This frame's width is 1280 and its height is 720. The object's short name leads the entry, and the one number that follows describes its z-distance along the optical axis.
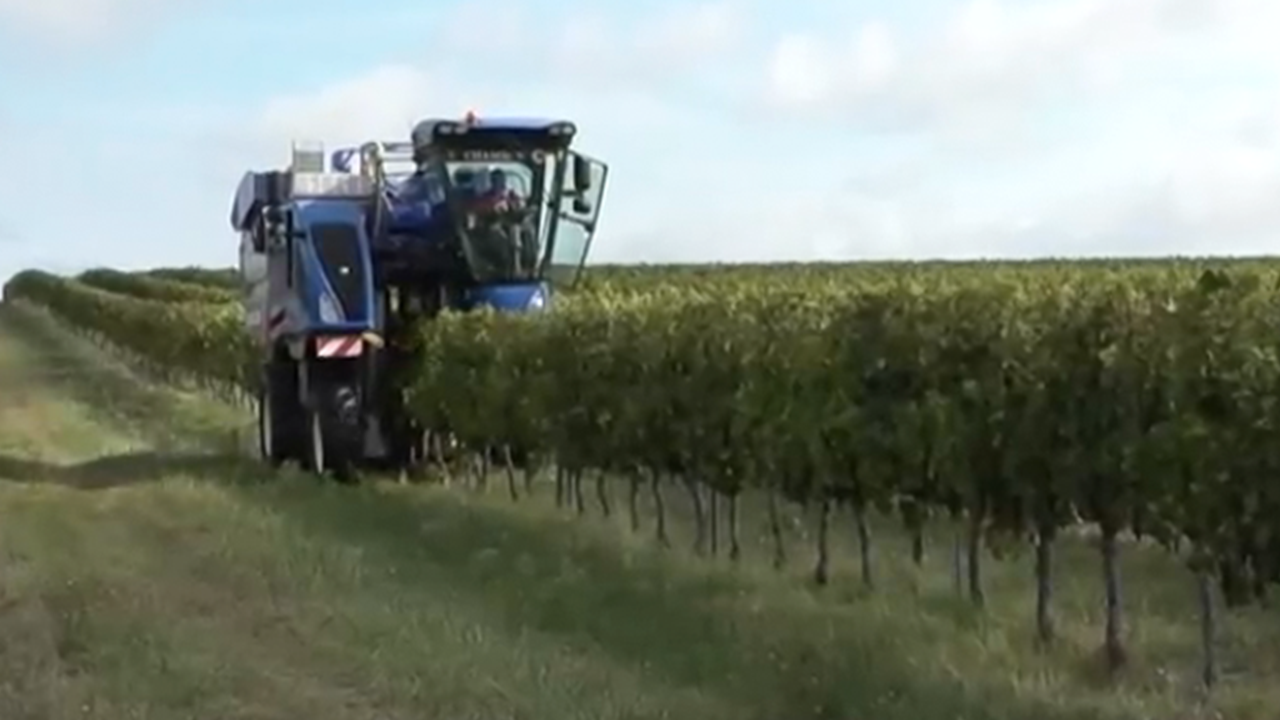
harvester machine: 24.12
